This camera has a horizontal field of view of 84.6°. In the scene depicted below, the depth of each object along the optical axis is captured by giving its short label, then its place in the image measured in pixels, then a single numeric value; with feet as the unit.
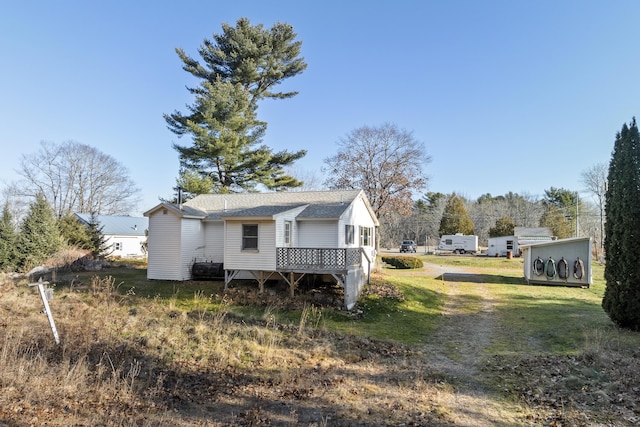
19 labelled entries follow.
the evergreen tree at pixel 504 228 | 164.91
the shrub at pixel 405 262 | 95.20
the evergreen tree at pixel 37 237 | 67.62
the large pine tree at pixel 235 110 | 91.55
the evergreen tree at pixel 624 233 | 35.19
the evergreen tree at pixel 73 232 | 80.12
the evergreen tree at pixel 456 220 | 189.26
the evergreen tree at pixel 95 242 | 82.12
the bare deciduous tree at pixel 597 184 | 150.82
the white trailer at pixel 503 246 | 138.92
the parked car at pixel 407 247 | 169.58
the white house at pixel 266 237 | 48.91
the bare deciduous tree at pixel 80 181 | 144.66
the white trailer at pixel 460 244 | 159.84
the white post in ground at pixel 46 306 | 27.84
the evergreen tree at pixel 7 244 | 65.67
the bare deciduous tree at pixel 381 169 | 113.19
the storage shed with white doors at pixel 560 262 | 69.15
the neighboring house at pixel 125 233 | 120.57
